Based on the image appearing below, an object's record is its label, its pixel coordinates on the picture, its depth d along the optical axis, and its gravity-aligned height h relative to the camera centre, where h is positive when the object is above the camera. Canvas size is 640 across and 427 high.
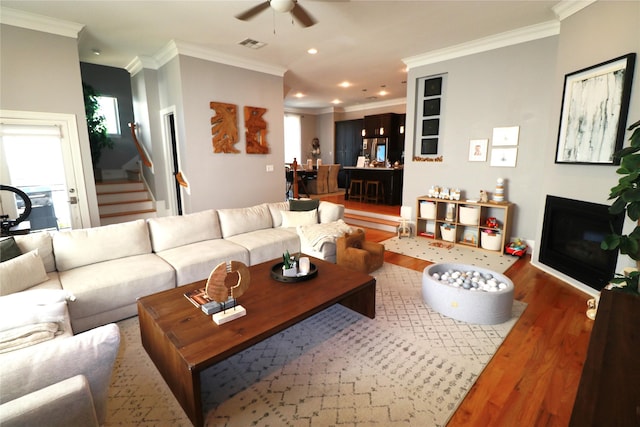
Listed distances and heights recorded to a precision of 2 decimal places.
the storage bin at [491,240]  4.29 -1.09
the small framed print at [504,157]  4.22 +0.11
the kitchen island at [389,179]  7.12 -0.35
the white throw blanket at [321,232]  3.52 -0.82
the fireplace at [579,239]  2.88 -0.83
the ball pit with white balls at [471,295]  2.47 -1.10
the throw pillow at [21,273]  2.08 -0.79
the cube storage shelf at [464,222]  4.29 -0.89
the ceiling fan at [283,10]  2.39 +1.35
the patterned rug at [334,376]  1.66 -1.36
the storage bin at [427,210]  4.94 -0.75
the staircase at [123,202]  5.30 -0.68
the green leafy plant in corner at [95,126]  5.64 +0.79
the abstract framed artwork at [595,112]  2.70 +0.52
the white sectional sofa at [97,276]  1.09 -0.83
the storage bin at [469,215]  4.50 -0.76
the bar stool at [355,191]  7.81 -0.65
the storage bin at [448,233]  4.76 -1.09
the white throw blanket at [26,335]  1.45 -0.86
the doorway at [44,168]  3.53 -0.03
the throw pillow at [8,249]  2.26 -0.64
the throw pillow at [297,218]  4.14 -0.73
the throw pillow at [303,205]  4.28 -0.57
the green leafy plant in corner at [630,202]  2.09 -0.27
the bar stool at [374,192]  7.39 -0.67
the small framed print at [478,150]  4.48 +0.22
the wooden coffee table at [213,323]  1.56 -0.96
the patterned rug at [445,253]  3.94 -1.27
